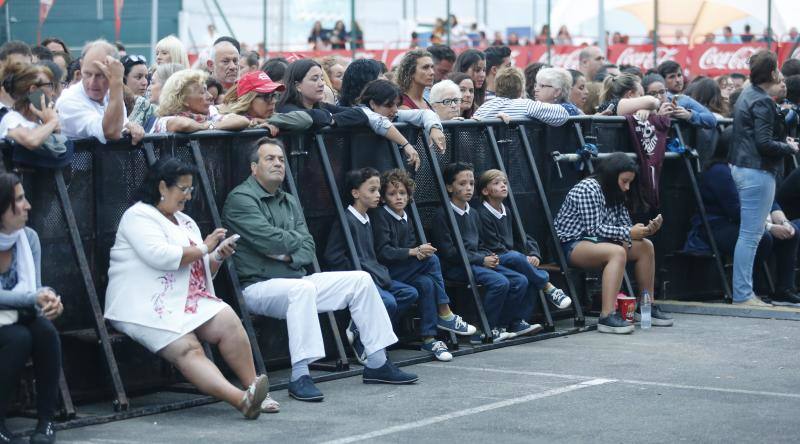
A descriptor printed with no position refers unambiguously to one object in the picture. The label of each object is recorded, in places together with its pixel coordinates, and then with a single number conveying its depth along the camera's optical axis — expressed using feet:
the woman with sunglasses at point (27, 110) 44.63
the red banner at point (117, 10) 149.79
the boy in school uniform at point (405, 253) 57.52
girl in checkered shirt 66.55
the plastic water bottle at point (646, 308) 66.69
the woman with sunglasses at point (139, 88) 56.85
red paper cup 66.93
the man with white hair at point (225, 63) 68.57
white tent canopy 159.99
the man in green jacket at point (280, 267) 51.23
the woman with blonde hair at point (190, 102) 53.11
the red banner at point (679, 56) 152.98
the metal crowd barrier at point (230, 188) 47.42
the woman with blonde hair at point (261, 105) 55.17
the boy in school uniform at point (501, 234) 63.28
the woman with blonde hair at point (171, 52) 68.23
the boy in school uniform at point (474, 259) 61.51
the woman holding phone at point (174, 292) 46.17
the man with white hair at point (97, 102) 47.25
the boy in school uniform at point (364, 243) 56.42
